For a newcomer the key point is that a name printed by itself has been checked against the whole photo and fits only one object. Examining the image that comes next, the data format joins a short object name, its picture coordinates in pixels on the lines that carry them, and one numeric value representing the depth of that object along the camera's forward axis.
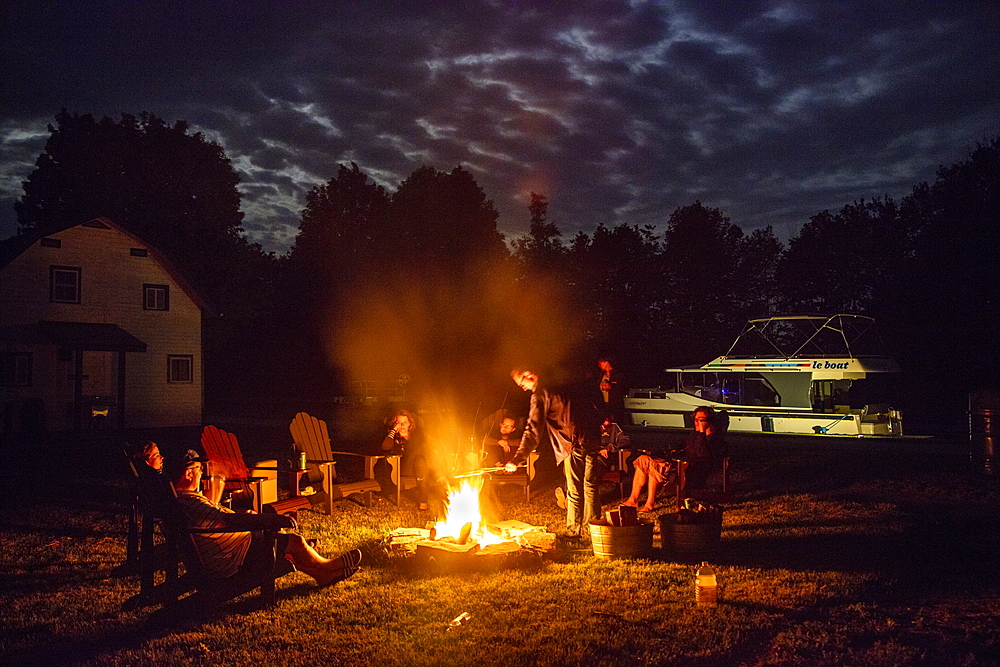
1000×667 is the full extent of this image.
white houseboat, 18.97
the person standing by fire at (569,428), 8.01
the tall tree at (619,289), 39.31
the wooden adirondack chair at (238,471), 8.39
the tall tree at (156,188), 33.44
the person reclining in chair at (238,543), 5.24
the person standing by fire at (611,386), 13.32
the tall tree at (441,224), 40.03
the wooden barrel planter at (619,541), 6.91
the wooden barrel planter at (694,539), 6.94
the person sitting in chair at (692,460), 9.27
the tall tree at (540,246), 40.41
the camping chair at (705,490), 8.57
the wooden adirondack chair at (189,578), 5.15
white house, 22.25
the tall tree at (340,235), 38.78
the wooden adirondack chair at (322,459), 9.48
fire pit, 6.65
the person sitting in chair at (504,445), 10.75
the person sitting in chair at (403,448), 10.29
